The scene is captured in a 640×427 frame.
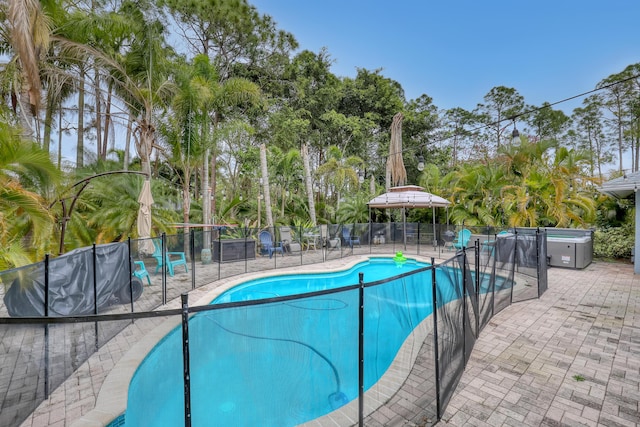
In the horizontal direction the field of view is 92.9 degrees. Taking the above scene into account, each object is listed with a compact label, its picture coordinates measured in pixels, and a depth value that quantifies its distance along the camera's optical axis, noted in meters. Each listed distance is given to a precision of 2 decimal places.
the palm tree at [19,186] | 4.25
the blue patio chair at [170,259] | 6.65
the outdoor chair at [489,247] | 5.23
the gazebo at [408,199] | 12.03
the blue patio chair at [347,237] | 12.34
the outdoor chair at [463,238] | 11.15
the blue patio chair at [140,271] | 6.41
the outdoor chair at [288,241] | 11.31
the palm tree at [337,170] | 15.20
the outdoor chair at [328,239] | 11.32
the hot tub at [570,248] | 8.97
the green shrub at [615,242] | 10.38
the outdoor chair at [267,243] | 11.15
